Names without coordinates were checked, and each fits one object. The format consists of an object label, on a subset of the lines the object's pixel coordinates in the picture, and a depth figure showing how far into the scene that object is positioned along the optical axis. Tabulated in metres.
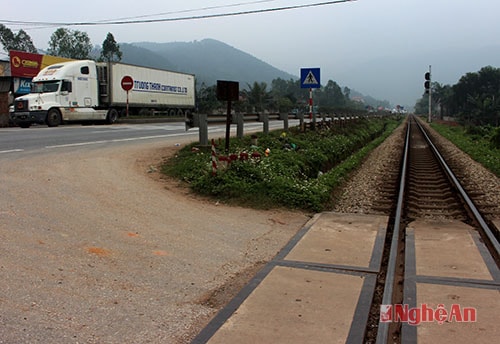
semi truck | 21.73
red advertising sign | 35.22
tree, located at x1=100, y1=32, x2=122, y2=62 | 78.81
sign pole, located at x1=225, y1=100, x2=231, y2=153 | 10.01
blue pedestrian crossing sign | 16.67
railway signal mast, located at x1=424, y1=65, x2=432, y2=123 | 49.38
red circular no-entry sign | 28.55
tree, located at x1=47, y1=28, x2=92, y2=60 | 79.06
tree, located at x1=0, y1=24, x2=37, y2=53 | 74.38
